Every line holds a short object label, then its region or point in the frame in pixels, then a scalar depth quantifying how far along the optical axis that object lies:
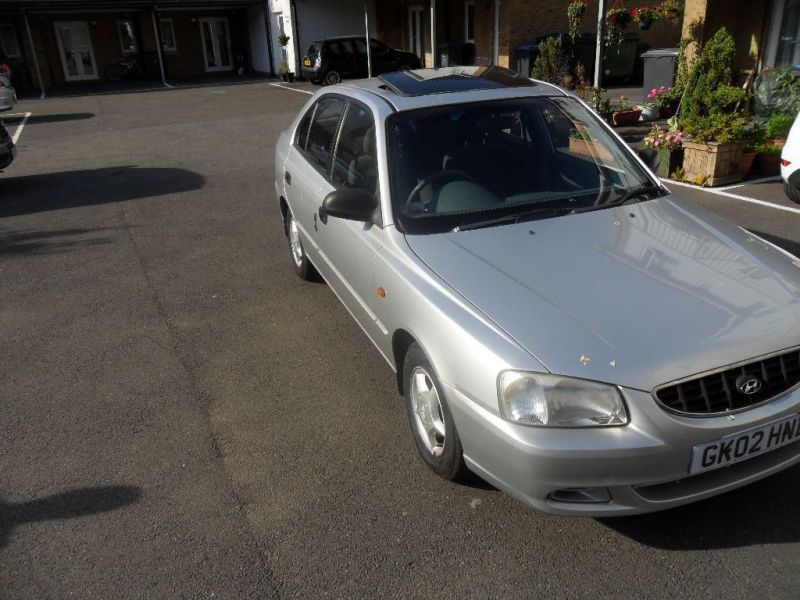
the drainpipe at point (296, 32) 27.58
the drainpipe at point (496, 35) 20.41
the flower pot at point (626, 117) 12.45
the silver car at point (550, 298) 2.50
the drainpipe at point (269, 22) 29.97
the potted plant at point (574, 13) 15.12
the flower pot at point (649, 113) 12.89
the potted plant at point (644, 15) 14.41
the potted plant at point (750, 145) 8.30
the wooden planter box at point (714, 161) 8.04
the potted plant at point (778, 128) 8.98
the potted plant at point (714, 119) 8.03
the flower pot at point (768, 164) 8.45
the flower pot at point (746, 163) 8.30
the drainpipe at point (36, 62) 28.43
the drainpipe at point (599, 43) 11.80
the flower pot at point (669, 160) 8.52
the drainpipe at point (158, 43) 29.67
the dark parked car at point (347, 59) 23.69
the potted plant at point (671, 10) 13.28
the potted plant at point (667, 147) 8.48
